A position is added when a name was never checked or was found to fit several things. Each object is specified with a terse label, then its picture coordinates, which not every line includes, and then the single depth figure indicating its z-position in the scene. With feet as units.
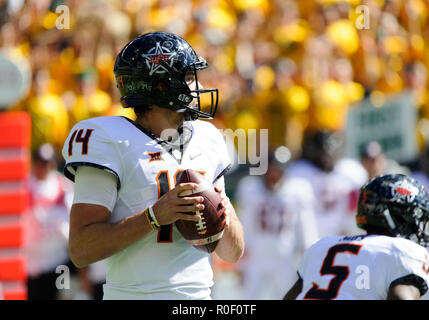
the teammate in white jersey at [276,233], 53.36
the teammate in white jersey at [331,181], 55.77
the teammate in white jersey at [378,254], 22.84
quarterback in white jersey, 19.47
